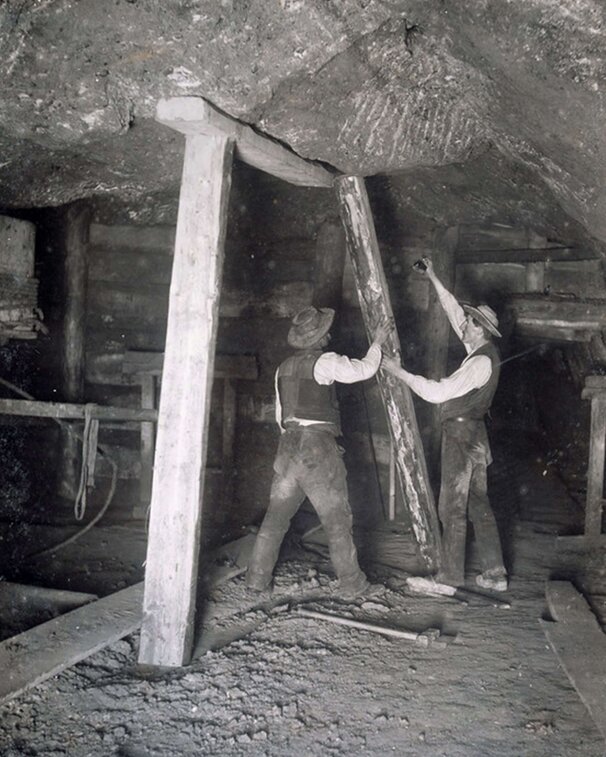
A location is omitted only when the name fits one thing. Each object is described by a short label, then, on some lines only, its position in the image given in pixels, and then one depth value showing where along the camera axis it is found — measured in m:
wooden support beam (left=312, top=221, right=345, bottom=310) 6.79
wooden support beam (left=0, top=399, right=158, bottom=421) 5.10
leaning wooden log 5.01
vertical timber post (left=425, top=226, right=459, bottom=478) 6.84
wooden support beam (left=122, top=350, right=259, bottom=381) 6.82
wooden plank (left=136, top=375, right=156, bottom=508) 6.68
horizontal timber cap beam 3.47
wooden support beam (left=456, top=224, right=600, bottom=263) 6.57
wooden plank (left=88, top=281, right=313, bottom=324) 7.11
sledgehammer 4.11
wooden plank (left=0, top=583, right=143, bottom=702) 3.55
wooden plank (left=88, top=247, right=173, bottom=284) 7.31
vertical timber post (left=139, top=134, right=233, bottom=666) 3.60
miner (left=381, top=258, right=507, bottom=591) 5.02
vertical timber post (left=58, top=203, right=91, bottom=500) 7.12
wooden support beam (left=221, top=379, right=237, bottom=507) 7.05
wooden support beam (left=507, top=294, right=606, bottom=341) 6.21
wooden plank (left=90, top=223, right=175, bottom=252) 7.28
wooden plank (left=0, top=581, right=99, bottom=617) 4.68
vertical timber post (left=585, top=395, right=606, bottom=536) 6.16
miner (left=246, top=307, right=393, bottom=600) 4.78
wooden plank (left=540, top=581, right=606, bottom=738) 3.47
